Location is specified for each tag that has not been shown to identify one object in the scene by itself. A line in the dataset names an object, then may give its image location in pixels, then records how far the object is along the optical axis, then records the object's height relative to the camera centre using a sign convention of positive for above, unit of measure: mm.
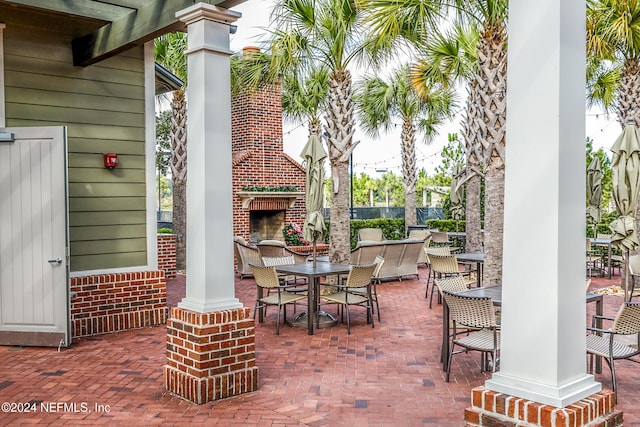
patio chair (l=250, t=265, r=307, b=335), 6781 -967
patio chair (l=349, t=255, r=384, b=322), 7203 -914
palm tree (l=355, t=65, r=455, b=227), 16953 +3427
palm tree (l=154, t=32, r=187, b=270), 12047 +1842
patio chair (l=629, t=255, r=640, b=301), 8375 -876
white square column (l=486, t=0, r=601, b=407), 2111 -6
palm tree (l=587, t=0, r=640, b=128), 9438 +3108
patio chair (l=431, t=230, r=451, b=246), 13000 -673
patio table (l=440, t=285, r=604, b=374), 5023 -974
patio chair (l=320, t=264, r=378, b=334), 6820 -1013
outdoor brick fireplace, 13211 +982
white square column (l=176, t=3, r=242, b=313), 4336 +400
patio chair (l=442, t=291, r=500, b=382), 4707 -997
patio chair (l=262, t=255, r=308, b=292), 8766 -826
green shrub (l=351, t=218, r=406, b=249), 16859 -529
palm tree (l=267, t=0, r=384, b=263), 8797 +2642
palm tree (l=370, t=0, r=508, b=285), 7445 +1948
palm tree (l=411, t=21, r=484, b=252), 10180 +2945
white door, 5680 -242
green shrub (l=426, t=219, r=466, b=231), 17719 -522
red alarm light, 6426 +615
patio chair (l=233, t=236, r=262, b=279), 10758 -913
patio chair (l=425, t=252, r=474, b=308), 8328 -850
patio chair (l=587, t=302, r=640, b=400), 4402 -1060
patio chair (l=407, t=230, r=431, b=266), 12455 -652
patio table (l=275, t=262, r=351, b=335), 6531 -794
